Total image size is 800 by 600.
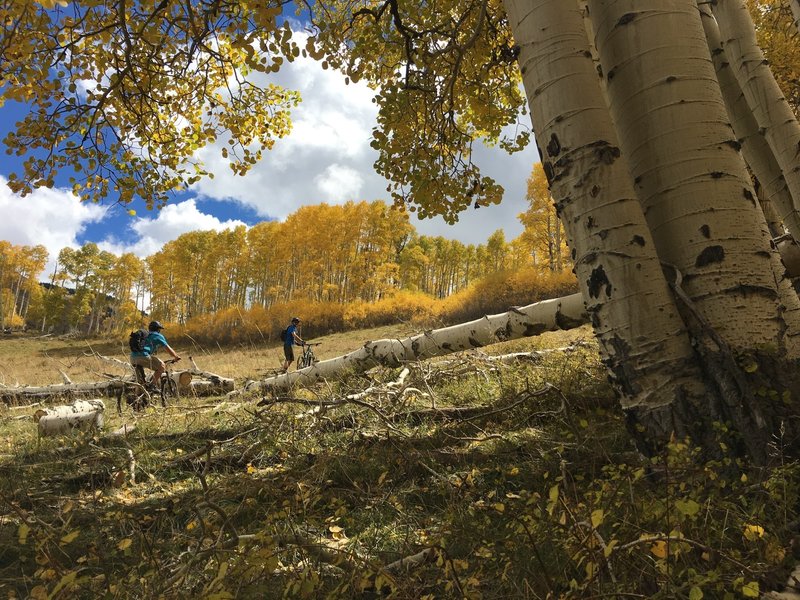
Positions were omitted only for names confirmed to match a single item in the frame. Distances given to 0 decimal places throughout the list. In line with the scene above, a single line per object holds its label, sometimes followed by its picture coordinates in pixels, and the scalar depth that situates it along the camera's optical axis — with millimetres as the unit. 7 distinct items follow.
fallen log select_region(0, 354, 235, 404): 8508
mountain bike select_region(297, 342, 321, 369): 10191
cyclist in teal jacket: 7496
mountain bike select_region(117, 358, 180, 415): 7031
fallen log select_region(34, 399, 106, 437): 4961
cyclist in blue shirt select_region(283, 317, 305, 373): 10664
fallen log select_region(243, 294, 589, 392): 4496
